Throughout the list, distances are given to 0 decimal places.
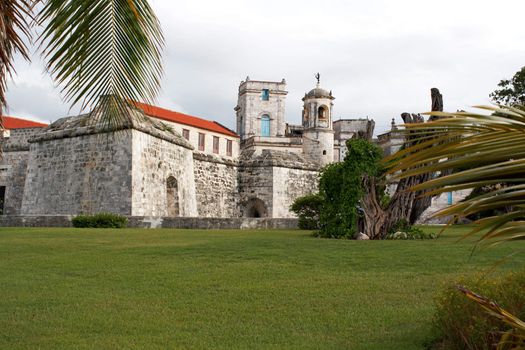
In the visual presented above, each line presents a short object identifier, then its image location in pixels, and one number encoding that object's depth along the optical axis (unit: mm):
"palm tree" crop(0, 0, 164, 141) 4012
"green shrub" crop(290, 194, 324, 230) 19016
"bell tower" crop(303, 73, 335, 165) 51844
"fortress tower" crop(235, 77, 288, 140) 57750
